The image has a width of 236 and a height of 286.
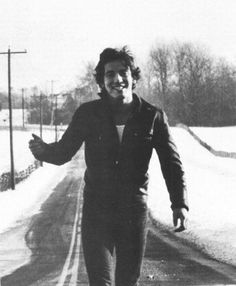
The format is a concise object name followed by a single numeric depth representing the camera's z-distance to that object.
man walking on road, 3.61
